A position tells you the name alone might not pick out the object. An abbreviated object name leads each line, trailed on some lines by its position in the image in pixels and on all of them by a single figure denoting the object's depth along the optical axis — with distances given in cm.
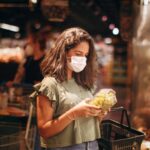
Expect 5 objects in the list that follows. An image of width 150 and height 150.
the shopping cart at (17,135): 401
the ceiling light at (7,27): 1407
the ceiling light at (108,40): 2184
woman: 245
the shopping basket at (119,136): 258
